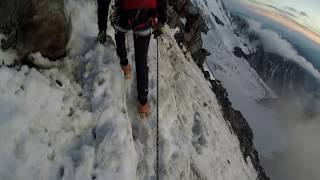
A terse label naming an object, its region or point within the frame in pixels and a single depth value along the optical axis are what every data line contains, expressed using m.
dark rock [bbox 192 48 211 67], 13.00
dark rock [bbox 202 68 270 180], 11.25
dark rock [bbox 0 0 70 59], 4.20
